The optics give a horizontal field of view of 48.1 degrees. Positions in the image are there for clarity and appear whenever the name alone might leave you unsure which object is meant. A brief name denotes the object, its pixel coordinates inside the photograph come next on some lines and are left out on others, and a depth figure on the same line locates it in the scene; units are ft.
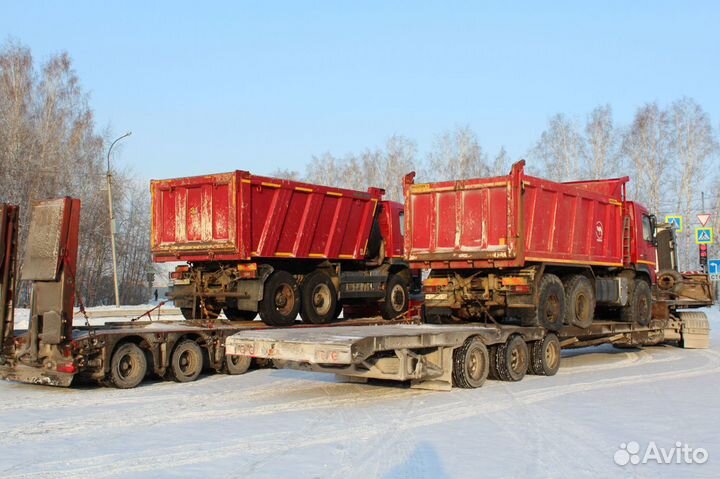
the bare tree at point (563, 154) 156.35
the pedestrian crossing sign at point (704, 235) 83.76
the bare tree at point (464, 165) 166.95
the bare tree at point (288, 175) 249.34
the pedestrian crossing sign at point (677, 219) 82.06
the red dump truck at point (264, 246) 46.52
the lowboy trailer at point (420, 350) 31.65
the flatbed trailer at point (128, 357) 36.77
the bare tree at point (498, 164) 172.78
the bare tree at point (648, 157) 149.69
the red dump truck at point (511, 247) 41.27
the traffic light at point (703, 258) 84.58
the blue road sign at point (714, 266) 83.08
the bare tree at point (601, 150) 152.56
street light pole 108.71
